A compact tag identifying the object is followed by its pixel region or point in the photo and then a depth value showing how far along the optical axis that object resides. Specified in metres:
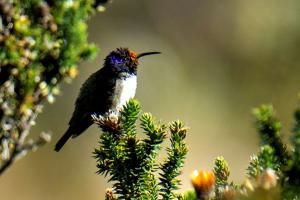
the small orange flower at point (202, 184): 5.22
